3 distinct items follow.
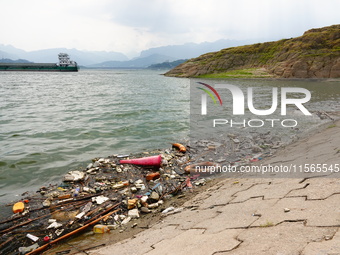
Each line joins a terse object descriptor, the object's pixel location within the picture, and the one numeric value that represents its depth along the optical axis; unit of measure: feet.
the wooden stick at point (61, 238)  14.08
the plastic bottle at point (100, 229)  15.93
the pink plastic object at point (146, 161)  25.94
